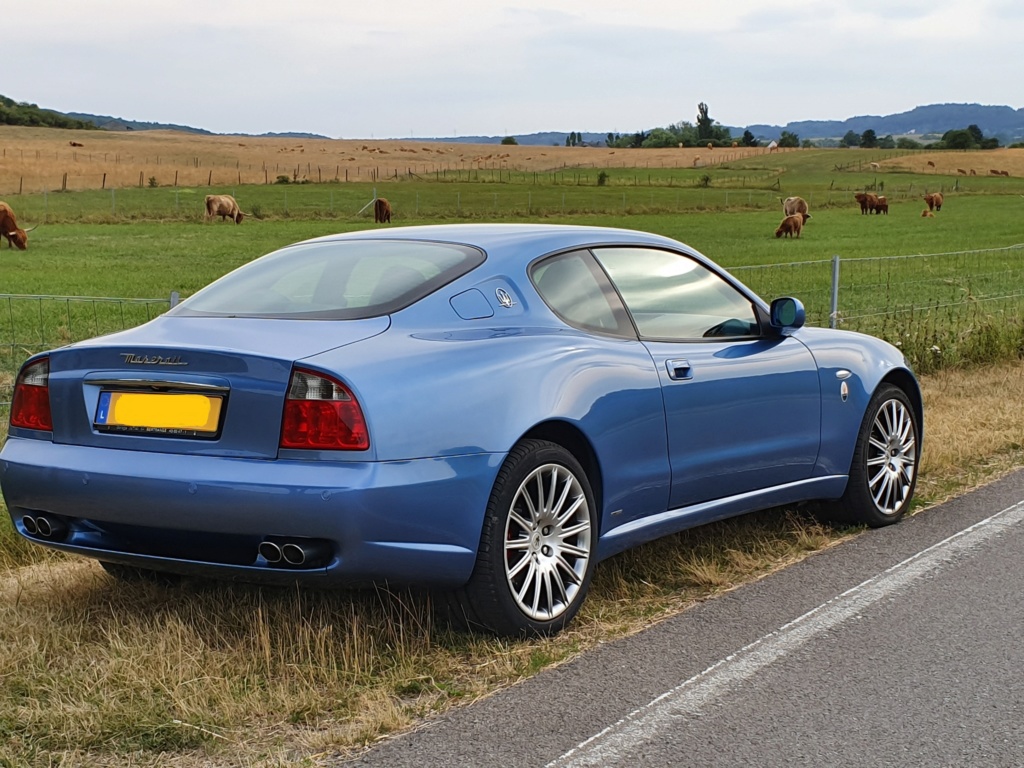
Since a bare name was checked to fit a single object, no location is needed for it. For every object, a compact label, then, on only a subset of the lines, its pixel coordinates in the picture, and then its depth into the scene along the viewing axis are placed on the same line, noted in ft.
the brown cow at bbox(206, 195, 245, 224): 166.40
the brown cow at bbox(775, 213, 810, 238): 151.43
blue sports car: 13.53
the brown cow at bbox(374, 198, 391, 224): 183.62
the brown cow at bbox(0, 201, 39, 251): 116.26
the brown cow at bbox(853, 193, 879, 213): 215.72
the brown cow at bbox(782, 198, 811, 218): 180.34
